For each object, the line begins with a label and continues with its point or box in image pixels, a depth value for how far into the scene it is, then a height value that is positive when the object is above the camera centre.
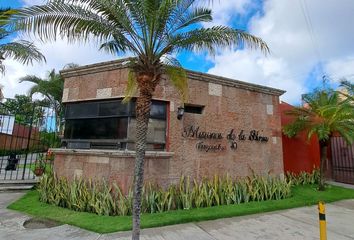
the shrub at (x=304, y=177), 13.15 -0.66
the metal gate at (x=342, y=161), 15.52 +0.26
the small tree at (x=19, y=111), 12.49 +1.95
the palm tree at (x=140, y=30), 5.25 +2.64
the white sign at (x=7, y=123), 12.46 +1.34
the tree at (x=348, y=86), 12.40 +3.67
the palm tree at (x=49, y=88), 18.53 +4.47
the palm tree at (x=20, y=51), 8.28 +3.14
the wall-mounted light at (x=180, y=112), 9.55 +1.65
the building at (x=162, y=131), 8.84 +1.00
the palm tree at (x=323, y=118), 11.45 +2.04
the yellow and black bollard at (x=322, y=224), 4.66 -1.02
